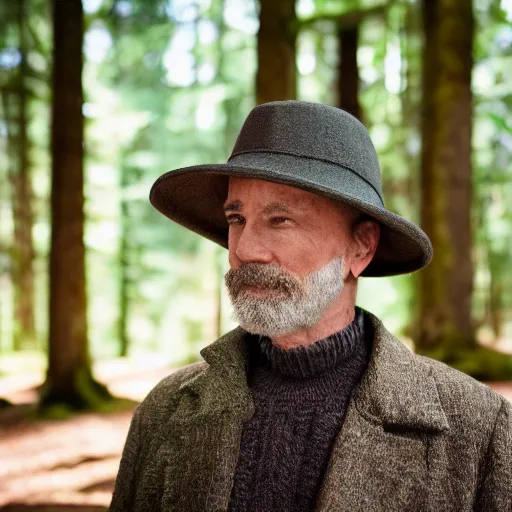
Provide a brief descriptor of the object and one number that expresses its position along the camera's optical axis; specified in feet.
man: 5.81
